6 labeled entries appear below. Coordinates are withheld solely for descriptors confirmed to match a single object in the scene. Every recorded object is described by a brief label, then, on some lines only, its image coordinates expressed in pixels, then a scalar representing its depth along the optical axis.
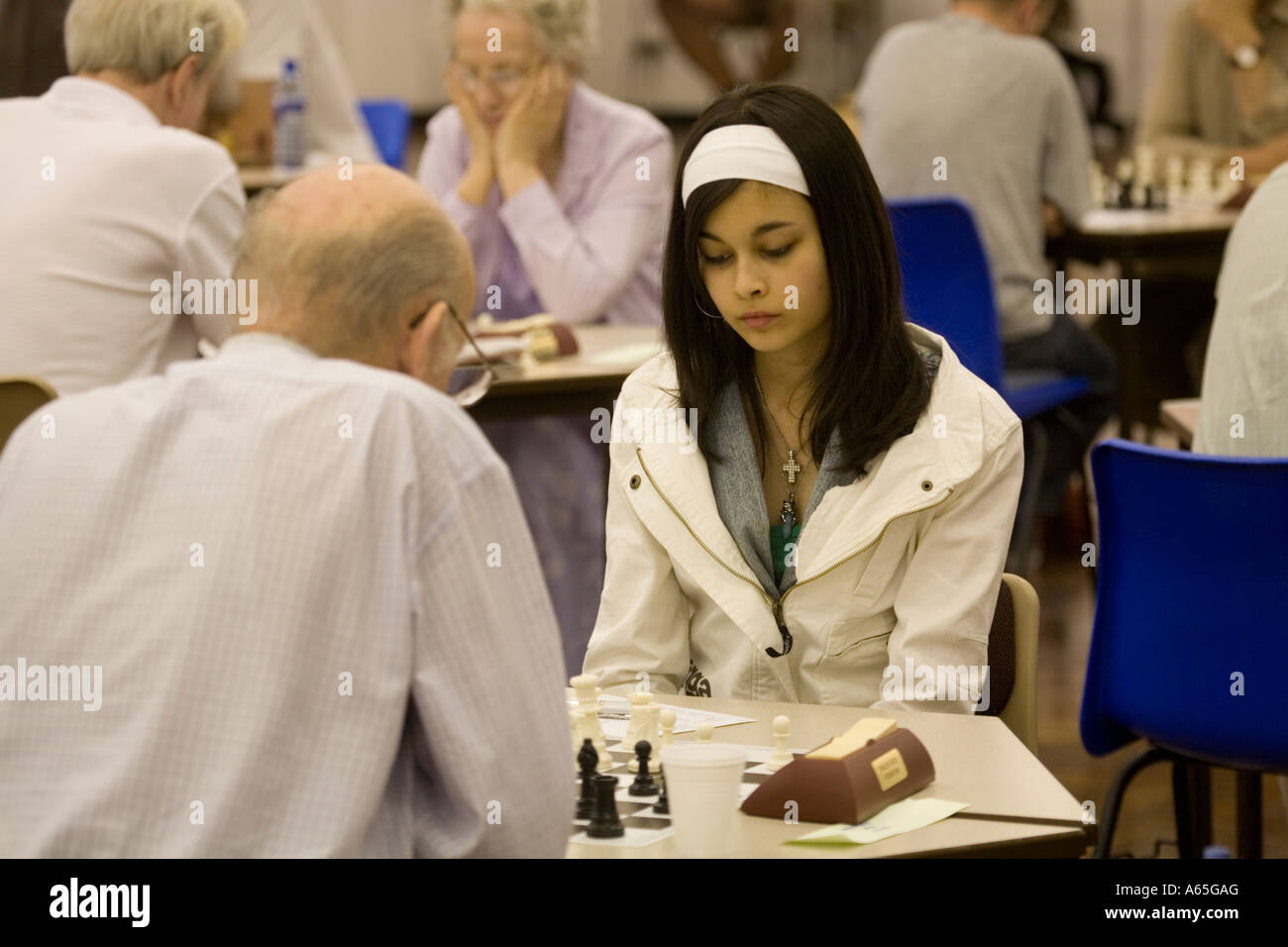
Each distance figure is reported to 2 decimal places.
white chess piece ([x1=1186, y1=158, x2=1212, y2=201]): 6.16
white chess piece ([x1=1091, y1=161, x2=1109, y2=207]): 6.23
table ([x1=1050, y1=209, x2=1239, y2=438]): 5.52
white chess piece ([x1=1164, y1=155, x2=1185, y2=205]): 6.19
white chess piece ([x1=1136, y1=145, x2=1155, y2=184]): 6.27
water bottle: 6.12
